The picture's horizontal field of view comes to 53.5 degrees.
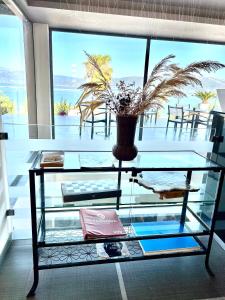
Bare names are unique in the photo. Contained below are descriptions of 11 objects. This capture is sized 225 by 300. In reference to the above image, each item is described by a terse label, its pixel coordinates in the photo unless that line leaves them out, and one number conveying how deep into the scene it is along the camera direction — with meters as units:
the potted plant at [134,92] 1.35
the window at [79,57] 3.49
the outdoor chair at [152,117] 2.05
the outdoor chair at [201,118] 2.70
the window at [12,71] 1.91
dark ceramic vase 1.37
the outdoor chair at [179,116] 3.30
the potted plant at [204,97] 3.84
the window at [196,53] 3.69
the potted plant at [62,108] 3.21
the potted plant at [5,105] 1.69
